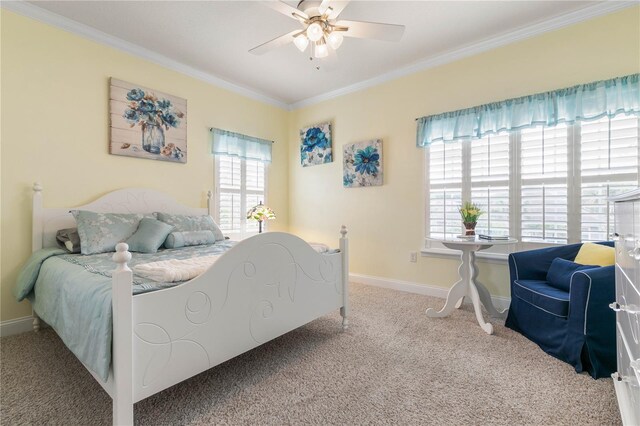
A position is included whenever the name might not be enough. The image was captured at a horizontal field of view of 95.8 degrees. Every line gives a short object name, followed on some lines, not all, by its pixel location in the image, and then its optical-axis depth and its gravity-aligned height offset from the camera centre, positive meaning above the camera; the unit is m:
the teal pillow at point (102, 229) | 2.22 -0.16
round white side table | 2.51 -0.70
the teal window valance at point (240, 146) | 3.66 +0.87
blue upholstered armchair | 1.68 -0.68
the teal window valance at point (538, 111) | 2.27 +0.92
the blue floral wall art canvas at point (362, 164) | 3.65 +0.61
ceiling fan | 1.90 +1.30
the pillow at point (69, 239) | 2.24 -0.24
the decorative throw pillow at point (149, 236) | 2.37 -0.22
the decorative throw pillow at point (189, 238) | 2.57 -0.27
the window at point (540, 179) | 2.35 +0.31
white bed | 1.16 -0.52
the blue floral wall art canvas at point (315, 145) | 4.14 +0.97
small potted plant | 2.61 -0.05
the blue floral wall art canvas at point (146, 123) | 2.85 +0.92
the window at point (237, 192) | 3.76 +0.26
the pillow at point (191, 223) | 2.80 -0.13
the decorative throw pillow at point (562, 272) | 2.01 -0.44
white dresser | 0.92 -0.34
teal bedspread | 1.21 -0.45
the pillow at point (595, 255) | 1.99 -0.30
